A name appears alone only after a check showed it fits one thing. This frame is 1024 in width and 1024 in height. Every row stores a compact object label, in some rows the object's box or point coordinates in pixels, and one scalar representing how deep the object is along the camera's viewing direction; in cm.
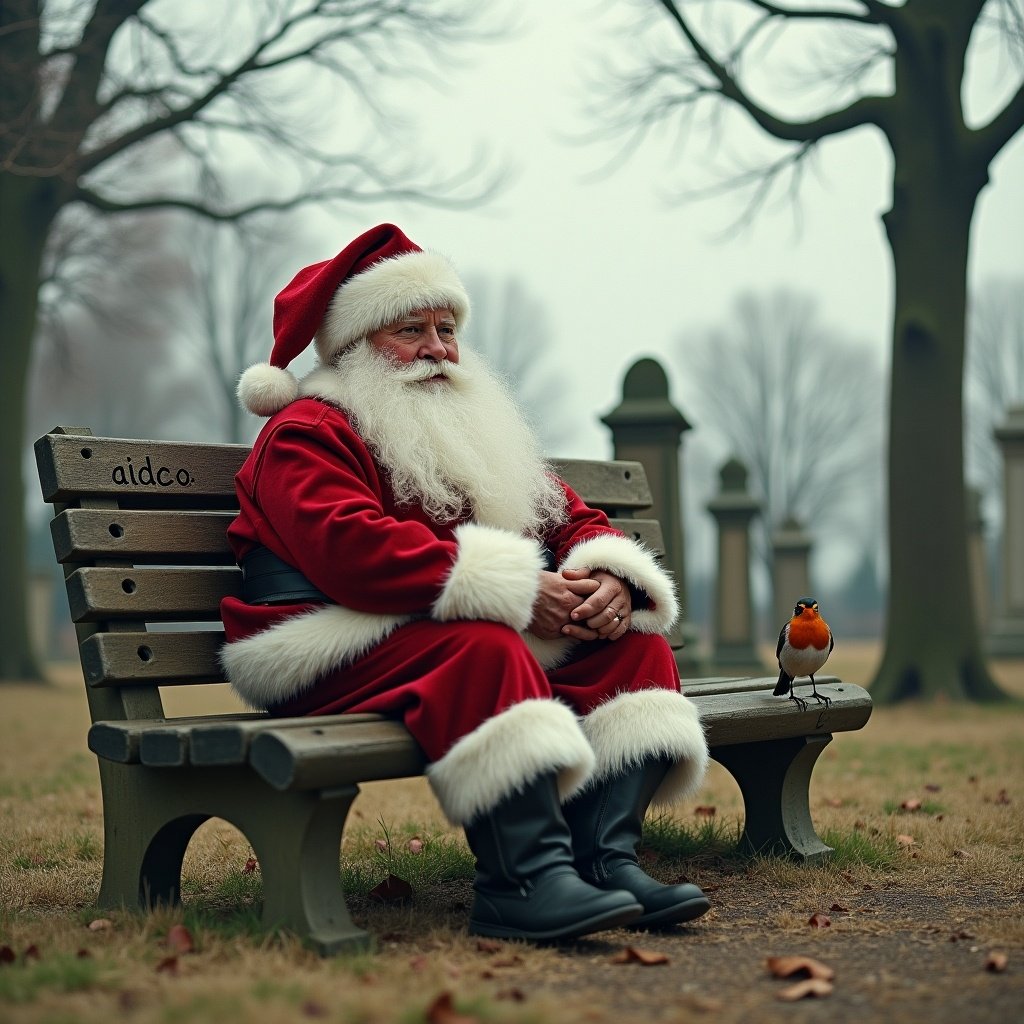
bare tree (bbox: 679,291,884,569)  5081
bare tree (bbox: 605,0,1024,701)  1102
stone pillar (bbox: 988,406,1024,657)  1878
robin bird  409
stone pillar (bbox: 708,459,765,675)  1676
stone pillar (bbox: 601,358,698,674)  1056
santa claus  317
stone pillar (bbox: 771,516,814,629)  2311
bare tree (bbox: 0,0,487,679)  1377
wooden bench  308
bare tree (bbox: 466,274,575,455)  4866
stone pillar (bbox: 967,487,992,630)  2175
